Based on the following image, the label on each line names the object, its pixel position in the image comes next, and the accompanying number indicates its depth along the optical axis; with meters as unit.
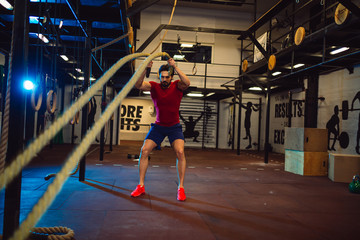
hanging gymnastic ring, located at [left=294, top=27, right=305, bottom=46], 5.79
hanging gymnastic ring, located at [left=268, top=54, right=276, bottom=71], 6.97
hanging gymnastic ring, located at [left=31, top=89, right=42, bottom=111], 3.91
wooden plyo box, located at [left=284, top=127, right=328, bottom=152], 5.57
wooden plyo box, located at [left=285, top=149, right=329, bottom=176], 5.53
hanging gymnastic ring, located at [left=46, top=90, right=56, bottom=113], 4.37
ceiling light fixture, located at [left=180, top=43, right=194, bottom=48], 12.18
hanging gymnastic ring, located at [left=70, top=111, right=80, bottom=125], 6.48
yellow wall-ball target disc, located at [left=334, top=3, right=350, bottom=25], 4.71
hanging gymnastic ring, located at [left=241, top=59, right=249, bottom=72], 8.93
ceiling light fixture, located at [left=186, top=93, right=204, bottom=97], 12.07
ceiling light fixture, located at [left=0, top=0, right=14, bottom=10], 3.86
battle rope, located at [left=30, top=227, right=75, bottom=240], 1.88
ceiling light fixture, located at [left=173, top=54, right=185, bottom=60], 12.59
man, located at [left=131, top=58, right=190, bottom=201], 3.25
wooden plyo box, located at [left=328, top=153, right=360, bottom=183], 4.90
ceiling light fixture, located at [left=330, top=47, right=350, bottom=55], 6.83
